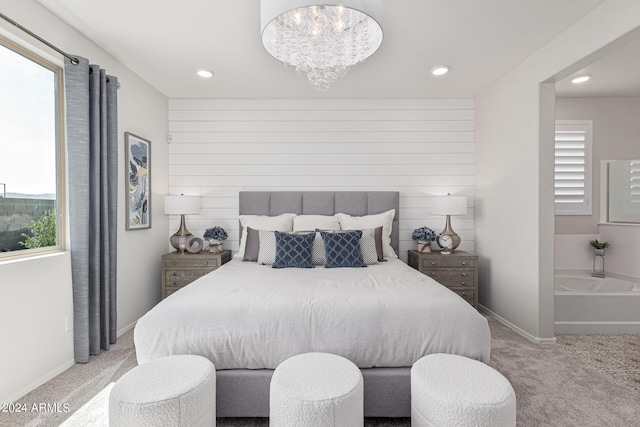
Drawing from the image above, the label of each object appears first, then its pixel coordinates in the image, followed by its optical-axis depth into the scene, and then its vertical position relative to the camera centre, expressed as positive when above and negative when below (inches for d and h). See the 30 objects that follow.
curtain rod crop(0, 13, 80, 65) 73.1 +43.4
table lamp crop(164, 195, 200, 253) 142.8 -0.1
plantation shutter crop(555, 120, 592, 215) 156.9 +26.0
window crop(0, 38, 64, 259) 80.8 +15.2
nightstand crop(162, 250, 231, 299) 137.3 -26.2
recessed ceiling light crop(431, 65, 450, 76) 123.2 +55.4
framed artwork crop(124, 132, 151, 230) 125.0 +11.2
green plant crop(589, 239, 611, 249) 154.9 -17.3
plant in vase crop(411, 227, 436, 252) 147.2 -13.4
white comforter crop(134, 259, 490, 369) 68.7 -26.6
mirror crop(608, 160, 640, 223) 149.6 +8.7
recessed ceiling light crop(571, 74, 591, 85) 132.2 +55.6
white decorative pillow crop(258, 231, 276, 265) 121.5 -15.3
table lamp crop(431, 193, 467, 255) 142.9 -0.9
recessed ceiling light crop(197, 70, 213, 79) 126.4 +55.0
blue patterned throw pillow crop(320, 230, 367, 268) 115.2 -14.8
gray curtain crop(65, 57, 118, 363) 93.7 +2.7
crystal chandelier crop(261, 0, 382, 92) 70.7 +40.9
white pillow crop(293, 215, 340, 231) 135.9 -6.1
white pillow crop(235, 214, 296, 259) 135.9 -6.5
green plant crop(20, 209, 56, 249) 87.4 -6.7
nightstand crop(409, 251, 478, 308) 139.2 -27.3
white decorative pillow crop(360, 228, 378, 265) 121.2 -14.8
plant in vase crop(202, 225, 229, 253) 147.3 -13.2
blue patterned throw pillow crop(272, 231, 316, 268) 115.3 -15.3
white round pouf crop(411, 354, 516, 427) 51.5 -31.7
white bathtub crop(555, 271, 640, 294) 145.3 -34.7
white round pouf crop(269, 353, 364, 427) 52.6 -31.9
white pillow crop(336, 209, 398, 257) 136.9 -6.2
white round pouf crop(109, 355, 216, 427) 52.1 -31.8
